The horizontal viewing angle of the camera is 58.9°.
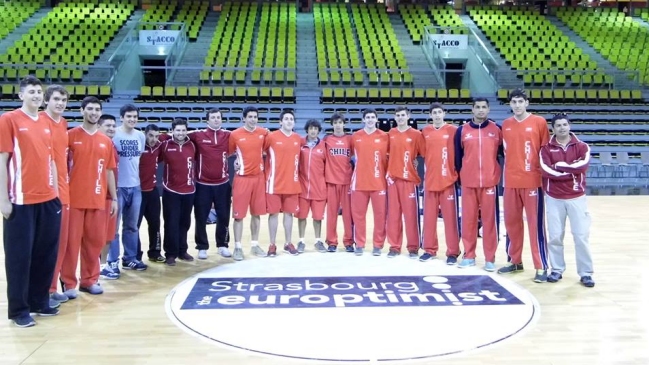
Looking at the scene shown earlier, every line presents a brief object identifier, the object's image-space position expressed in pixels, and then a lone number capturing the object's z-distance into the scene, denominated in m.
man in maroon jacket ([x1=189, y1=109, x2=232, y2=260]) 6.06
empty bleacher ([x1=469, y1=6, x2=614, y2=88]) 17.27
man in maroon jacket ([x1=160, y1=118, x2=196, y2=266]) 5.90
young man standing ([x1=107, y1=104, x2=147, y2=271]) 5.48
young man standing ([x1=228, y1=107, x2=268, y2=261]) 6.09
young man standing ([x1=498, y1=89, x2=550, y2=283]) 5.36
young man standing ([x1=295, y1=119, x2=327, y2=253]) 6.44
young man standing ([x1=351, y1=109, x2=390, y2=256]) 6.22
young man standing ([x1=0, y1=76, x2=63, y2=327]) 3.90
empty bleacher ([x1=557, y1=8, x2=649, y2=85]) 18.91
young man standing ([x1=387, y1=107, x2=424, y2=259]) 6.10
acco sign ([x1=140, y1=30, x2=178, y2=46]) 17.58
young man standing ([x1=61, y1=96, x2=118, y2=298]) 4.66
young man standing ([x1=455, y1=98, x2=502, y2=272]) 5.59
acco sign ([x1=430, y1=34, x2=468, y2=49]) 17.91
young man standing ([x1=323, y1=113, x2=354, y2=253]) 6.42
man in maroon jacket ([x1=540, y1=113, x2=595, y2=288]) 5.02
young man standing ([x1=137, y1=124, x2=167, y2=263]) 5.84
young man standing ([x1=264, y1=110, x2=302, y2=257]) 6.20
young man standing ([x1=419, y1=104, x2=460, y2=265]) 5.86
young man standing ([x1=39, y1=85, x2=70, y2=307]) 4.23
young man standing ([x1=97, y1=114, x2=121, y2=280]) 5.11
